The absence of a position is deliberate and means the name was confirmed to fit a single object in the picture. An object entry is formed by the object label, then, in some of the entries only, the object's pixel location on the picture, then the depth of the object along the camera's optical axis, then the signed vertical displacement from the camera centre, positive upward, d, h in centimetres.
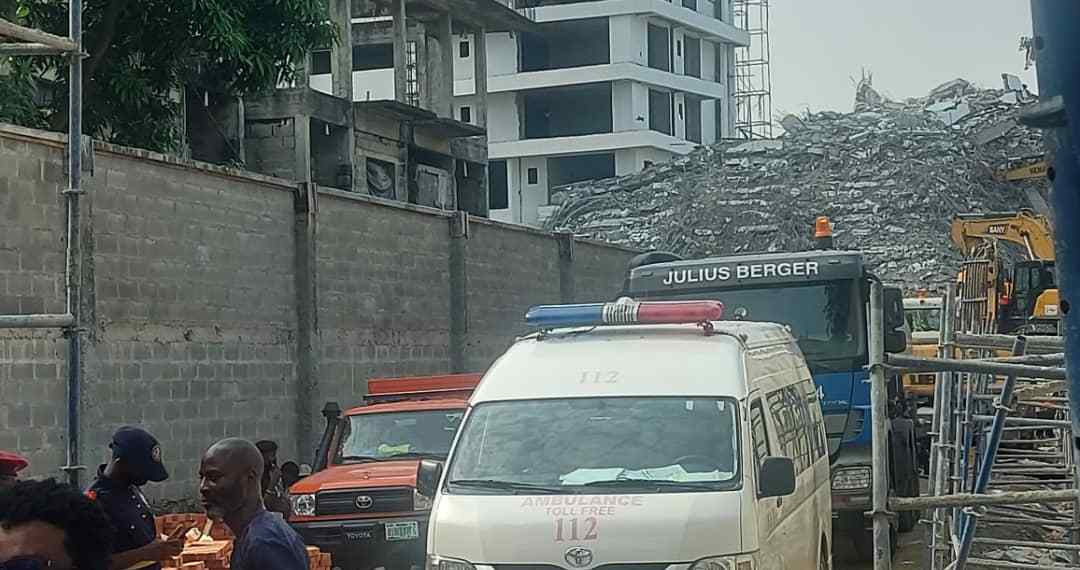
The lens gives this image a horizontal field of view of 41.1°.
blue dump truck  1291 -1
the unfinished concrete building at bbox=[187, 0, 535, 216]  2988 +438
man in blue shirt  471 -64
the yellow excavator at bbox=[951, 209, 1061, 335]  2097 +56
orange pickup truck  1161 -133
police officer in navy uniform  623 -72
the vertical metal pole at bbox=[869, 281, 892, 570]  613 -59
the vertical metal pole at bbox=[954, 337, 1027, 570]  721 -77
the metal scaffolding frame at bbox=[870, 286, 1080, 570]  608 -81
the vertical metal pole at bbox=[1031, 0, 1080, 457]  241 +31
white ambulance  723 -78
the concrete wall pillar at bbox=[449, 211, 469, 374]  2089 +42
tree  1817 +364
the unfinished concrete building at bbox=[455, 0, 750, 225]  5941 +953
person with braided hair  323 -46
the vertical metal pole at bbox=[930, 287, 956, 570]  844 -78
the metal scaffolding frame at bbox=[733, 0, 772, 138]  6962 +1095
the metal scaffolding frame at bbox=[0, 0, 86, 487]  816 +77
